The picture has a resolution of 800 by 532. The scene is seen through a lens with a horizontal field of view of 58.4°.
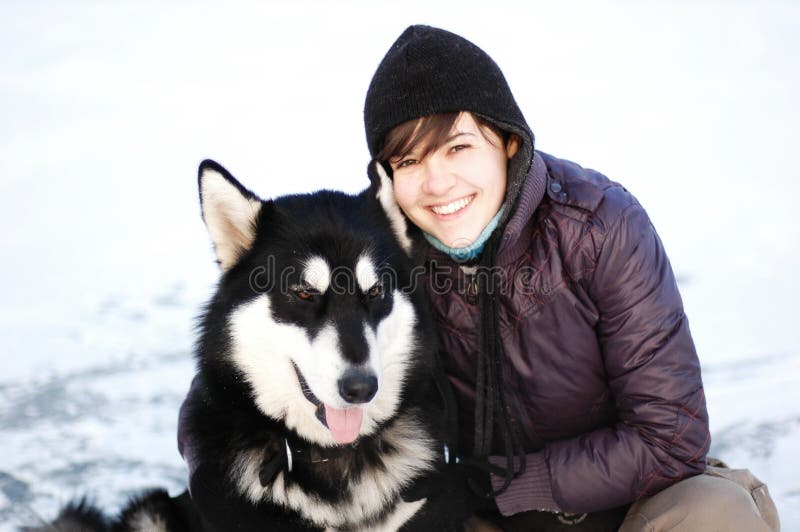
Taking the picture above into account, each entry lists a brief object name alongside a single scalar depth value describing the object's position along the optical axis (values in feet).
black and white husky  7.08
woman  7.52
